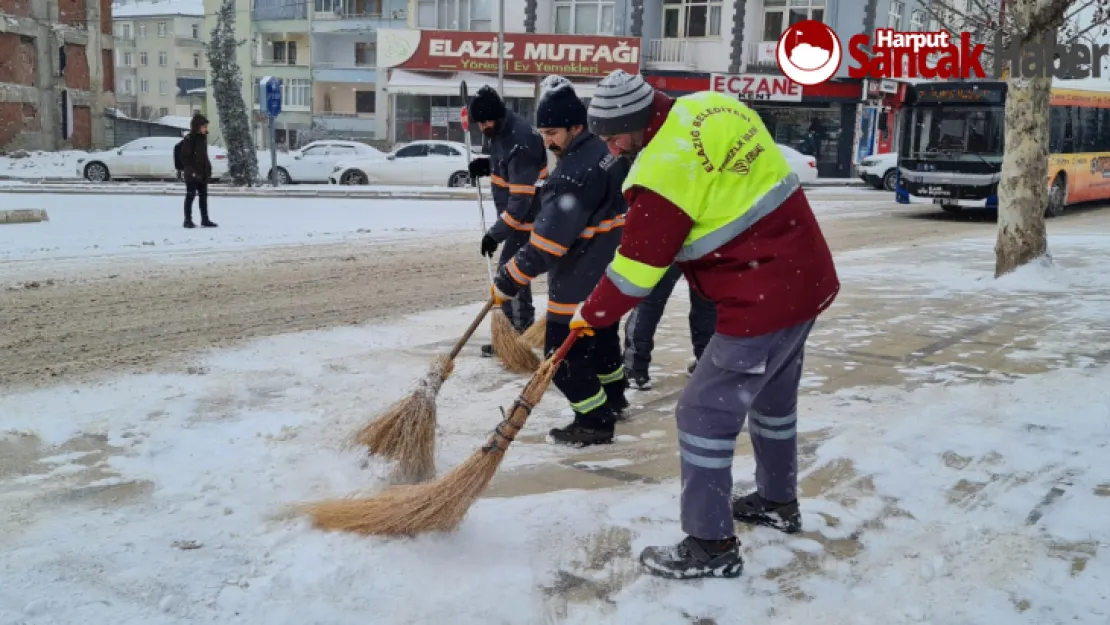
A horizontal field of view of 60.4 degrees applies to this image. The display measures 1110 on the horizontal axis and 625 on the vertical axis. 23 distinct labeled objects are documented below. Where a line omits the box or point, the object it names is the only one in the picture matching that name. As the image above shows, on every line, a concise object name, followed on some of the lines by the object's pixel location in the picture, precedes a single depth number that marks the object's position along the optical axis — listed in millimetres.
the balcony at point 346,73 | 43844
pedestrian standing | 13945
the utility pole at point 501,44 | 28891
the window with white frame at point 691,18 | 34219
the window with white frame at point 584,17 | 34688
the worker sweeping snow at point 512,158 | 6031
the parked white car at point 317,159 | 25656
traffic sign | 23047
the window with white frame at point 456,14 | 35438
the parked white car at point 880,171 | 28281
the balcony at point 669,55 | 34156
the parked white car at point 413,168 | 24781
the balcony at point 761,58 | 33594
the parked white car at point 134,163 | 25531
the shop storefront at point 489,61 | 32750
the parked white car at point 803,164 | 28391
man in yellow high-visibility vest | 3053
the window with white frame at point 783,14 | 33938
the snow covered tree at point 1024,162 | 9508
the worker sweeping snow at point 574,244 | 4586
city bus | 17875
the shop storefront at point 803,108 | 33438
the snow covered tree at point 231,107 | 23172
